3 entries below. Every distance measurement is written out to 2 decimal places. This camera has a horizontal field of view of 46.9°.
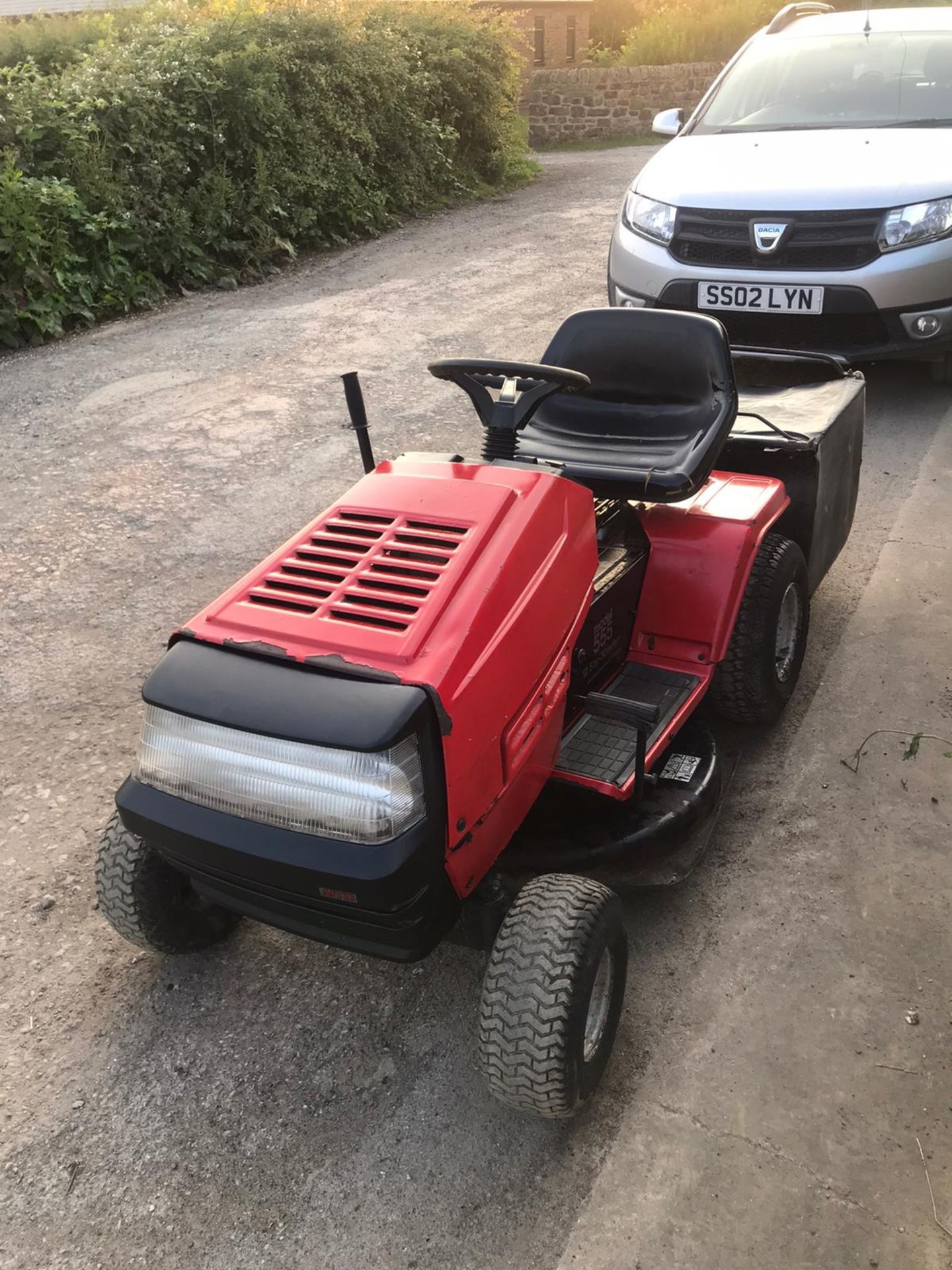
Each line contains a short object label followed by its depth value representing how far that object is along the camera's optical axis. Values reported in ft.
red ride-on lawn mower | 6.75
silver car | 17.29
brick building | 93.61
